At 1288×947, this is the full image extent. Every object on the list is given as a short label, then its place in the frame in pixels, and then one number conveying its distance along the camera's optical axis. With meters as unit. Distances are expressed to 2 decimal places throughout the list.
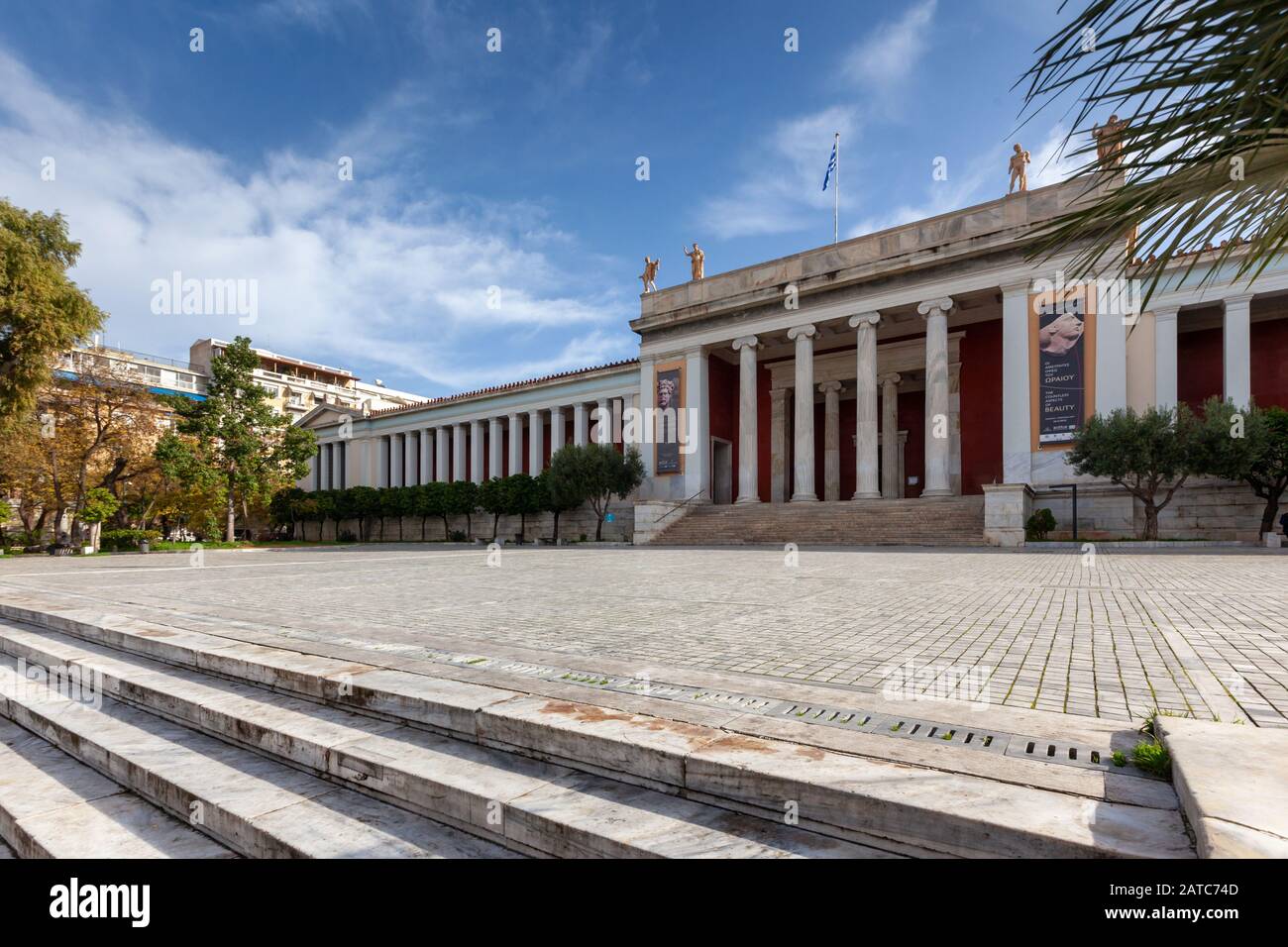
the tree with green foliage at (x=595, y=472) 32.62
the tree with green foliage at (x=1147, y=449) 19.30
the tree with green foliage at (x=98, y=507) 29.42
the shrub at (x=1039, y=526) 21.39
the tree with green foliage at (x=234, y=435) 34.53
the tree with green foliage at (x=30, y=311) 20.14
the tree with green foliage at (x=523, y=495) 36.78
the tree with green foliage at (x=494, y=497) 37.84
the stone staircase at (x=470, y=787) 2.30
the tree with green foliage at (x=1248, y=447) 18.64
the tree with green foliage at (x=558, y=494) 32.94
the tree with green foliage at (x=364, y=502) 46.35
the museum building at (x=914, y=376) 23.42
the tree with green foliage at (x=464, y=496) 40.88
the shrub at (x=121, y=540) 31.67
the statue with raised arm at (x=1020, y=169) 24.91
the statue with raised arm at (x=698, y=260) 34.84
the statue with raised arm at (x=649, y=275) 36.56
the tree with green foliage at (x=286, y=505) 47.31
